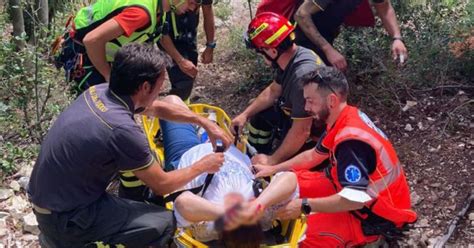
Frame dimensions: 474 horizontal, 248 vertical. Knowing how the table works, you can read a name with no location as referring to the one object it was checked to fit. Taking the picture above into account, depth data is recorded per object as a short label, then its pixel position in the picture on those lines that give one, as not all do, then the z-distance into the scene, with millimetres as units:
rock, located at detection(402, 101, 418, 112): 4992
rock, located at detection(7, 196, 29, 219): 4289
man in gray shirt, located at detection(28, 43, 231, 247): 3156
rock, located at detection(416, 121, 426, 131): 4820
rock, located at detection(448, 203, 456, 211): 4075
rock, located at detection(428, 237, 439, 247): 3846
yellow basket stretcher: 3303
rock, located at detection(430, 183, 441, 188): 4293
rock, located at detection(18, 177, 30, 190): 4559
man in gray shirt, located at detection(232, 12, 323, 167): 3938
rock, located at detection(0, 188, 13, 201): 4422
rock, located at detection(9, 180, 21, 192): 4531
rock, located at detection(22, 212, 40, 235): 4121
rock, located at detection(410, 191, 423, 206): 4216
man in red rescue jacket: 3217
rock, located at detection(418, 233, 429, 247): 3857
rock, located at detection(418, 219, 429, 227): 4016
